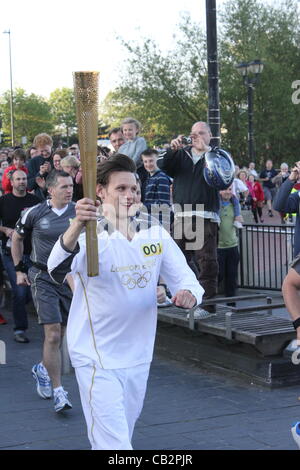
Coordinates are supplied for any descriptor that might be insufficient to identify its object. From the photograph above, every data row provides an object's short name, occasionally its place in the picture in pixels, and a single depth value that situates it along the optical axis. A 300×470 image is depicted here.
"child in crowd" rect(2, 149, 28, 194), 12.58
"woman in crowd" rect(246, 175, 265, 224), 26.55
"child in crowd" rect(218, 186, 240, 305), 11.04
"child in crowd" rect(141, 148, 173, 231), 10.00
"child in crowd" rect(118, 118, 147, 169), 10.58
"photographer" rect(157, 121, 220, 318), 8.93
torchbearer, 4.43
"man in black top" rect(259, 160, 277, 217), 29.84
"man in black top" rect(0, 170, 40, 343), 10.41
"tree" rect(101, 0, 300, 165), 38.31
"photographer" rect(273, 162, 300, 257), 7.74
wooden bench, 7.73
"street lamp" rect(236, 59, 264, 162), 29.06
